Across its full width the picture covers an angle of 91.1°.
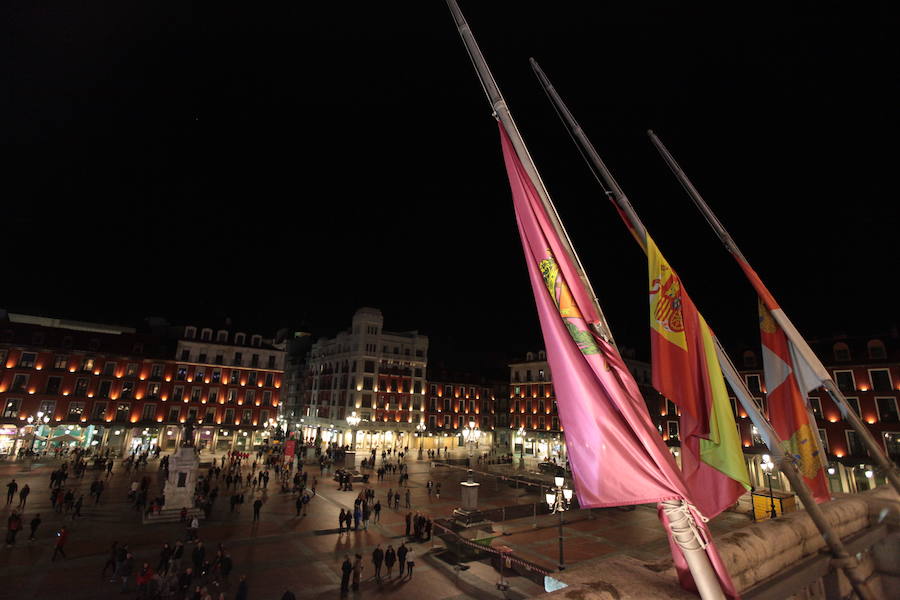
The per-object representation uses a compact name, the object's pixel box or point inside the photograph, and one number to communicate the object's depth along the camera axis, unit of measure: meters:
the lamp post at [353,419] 46.47
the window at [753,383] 45.56
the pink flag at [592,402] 3.09
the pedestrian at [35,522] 17.80
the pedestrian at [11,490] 22.96
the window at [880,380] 38.47
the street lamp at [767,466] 19.27
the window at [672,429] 52.19
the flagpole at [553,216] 2.79
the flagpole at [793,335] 5.83
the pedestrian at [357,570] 14.61
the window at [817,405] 40.28
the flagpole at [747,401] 4.11
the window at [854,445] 37.44
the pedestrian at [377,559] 15.64
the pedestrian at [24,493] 22.31
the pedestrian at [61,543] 16.06
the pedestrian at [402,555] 16.14
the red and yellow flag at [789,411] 6.40
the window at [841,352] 41.25
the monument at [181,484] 23.02
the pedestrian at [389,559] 15.98
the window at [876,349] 39.38
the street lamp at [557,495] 15.09
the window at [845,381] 40.12
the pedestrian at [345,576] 14.15
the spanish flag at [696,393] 4.28
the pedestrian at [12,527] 17.08
